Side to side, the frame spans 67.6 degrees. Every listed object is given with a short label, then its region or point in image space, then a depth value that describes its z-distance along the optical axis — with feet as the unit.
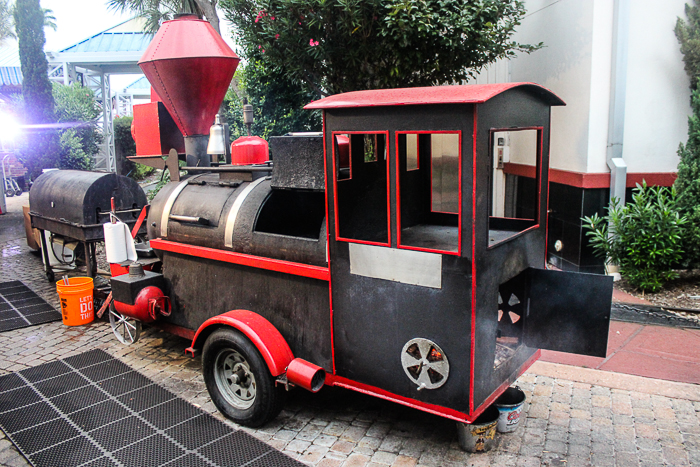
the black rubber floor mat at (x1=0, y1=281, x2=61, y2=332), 22.63
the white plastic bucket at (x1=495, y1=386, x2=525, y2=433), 12.96
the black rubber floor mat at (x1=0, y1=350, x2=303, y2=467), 12.66
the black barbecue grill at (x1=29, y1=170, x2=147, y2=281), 24.54
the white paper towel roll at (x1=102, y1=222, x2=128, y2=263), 18.84
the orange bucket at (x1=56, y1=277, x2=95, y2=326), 21.97
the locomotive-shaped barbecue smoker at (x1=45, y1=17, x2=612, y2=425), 10.80
